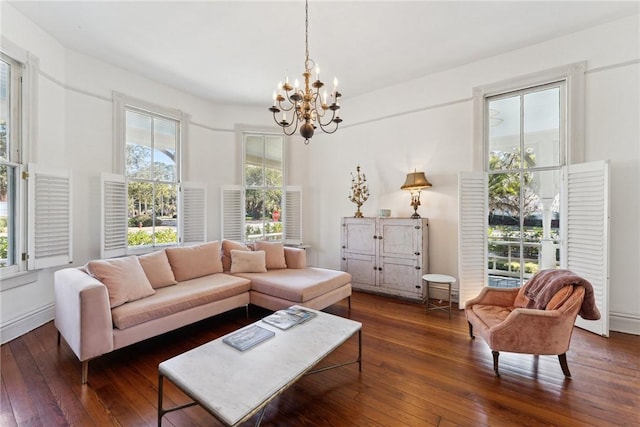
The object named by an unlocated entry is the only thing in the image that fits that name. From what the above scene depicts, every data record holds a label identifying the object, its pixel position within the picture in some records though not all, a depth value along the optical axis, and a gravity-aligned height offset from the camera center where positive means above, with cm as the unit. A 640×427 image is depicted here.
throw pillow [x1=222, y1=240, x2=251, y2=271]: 397 -53
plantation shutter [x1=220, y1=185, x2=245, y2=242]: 498 +0
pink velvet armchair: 215 -84
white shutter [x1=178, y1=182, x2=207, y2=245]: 459 -2
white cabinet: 396 -62
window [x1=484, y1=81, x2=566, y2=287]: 346 +43
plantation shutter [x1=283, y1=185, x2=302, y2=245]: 534 -5
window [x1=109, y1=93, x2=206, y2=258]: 381 +34
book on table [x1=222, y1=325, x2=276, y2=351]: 192 -90
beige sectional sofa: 224 -82
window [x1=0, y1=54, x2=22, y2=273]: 284 +48
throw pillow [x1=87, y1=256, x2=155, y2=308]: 252 -63
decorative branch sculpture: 481 +39
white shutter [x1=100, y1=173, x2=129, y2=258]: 365 -7
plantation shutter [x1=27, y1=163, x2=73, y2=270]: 297 -7
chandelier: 223 +89
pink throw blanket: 219 -63
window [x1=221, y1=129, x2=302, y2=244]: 522 +33
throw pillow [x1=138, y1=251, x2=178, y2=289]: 308 -64
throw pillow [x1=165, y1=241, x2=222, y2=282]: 344 -62
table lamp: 405 +40
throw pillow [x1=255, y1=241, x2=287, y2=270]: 405 -59
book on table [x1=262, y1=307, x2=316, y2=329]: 227 -90
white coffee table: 139 -92
